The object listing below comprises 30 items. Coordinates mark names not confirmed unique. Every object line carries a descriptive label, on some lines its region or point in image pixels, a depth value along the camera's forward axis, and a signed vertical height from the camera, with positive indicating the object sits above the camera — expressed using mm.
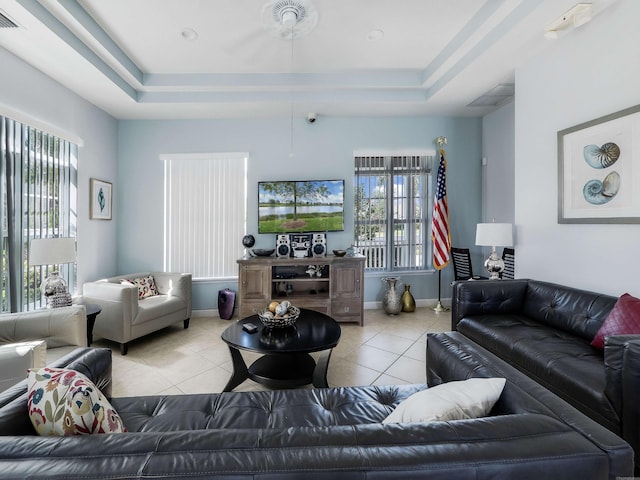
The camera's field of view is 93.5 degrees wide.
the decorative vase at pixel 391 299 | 4375 -907
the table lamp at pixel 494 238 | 3174 -9
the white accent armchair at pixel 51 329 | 2203 -686
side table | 2848 -739
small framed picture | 3793 +499
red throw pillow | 1823 -517
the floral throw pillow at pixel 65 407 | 962 -555
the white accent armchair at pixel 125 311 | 3107 -806
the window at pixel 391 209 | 4645 +440
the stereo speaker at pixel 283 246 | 4334 -125
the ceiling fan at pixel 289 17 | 2513 +1935
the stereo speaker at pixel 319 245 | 4359 -111
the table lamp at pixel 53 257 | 2555 -170
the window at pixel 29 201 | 2684 +369
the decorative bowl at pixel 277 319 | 2484 -680
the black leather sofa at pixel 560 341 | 1425 -721
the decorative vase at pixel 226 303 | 4262 -931
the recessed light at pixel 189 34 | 2838 +1956
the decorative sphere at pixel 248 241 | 4281 -51
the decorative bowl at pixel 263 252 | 4172 -203
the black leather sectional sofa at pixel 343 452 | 688 -531
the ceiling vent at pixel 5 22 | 2230 +1645
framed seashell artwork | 2213 +546
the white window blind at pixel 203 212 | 4434 +379
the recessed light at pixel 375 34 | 2886 +1984
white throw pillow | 995 -567
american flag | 4422 +202
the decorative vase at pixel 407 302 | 4508 -971
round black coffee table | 2207 -814
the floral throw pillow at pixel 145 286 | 3759 -618
